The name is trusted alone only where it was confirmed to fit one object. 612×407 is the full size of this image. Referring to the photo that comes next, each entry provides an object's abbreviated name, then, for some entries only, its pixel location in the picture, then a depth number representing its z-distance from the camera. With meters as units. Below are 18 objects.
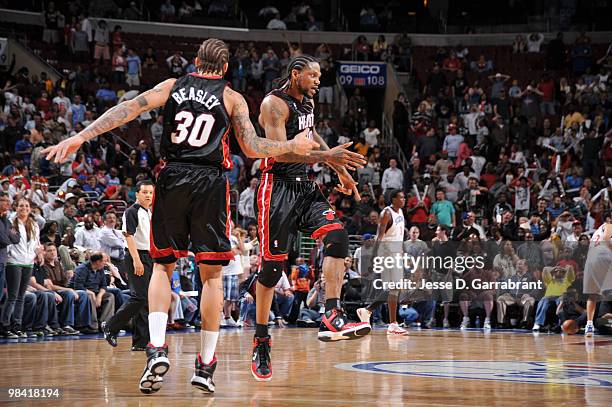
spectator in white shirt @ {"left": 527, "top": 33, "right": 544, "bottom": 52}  27.50
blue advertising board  26.31
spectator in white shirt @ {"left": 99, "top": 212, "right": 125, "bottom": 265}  14.66
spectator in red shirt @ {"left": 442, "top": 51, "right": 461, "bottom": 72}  26.59
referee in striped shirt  9.87
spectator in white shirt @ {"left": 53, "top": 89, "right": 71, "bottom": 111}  20.44
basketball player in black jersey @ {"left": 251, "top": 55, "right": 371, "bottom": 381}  7.28
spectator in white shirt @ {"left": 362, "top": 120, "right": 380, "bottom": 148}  23.19
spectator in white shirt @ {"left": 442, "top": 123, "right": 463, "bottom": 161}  22.50
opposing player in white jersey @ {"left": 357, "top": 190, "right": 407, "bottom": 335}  13.46
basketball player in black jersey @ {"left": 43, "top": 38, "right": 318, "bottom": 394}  6.25
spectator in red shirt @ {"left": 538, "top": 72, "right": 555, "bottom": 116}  24.53
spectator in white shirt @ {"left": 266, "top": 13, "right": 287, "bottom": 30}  28.80
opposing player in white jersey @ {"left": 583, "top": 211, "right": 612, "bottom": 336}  14.82
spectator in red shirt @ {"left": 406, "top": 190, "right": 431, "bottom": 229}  18.98
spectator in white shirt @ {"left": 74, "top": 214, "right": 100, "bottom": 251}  14.72
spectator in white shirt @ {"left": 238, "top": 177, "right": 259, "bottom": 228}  19.58
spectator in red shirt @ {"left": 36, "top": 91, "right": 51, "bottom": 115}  20.45
